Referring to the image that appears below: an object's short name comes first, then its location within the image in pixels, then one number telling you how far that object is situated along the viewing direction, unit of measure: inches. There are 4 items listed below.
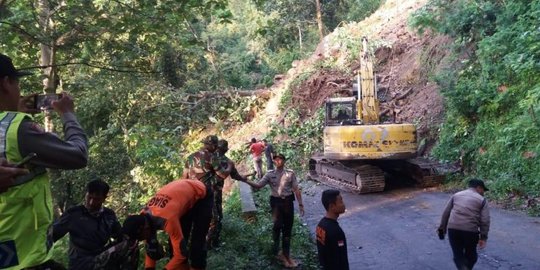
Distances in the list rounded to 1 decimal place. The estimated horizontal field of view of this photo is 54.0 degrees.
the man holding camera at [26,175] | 89.7
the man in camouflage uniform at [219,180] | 294.3
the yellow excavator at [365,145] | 593.0
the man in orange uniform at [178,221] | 183.2
